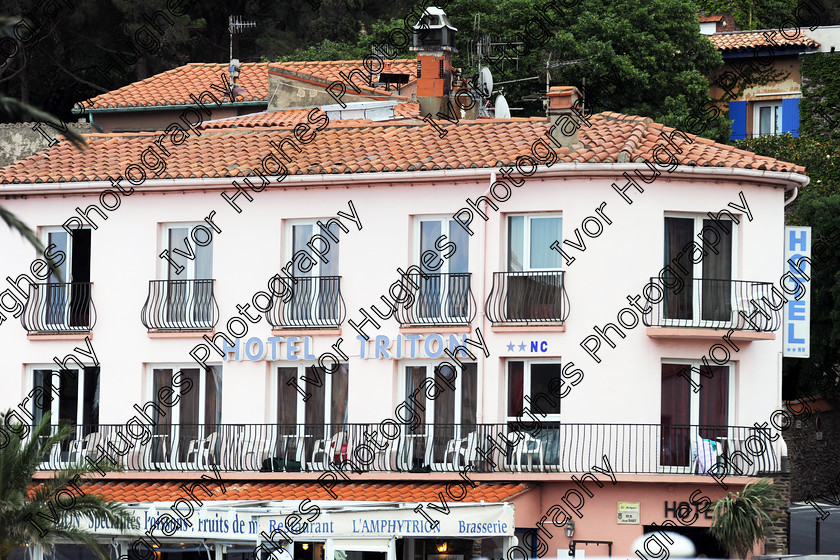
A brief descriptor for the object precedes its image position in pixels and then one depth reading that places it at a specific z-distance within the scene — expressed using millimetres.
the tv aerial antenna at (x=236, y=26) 39550
